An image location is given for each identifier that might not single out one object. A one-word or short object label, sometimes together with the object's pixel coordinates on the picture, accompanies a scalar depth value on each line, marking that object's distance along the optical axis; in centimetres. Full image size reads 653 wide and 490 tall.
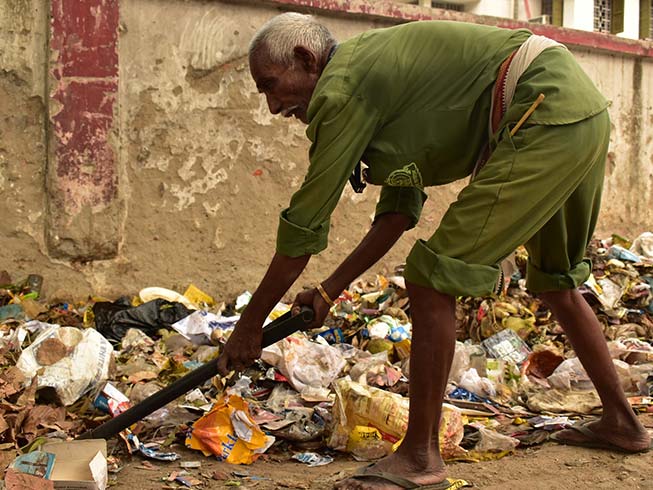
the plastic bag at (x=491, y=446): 303
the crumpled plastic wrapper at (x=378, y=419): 299
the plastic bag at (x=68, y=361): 353
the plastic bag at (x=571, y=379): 377
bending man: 245
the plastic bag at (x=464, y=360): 393
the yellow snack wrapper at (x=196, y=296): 533
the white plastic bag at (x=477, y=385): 375
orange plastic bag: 303
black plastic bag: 473
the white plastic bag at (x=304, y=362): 372
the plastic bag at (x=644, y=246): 632
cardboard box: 256
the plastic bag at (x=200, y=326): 452
